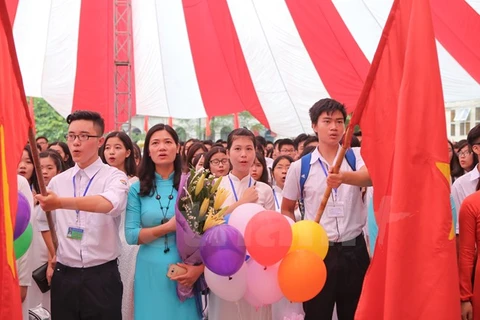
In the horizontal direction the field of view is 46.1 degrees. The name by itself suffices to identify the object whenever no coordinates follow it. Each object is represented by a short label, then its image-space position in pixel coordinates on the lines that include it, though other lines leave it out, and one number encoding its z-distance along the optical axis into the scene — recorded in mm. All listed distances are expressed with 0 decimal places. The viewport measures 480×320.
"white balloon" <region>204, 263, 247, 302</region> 2547
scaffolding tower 6910
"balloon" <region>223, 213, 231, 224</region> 2754
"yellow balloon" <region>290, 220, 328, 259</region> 2518
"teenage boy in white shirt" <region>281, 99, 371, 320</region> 2848
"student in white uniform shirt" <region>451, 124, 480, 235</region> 3171
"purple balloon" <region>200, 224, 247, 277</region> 2434
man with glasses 2682
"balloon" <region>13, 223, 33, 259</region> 2412
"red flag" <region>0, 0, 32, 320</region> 1828
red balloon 2453
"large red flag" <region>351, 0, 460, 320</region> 1941
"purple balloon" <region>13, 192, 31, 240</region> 2357
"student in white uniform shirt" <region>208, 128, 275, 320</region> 3074
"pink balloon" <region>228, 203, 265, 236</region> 2586
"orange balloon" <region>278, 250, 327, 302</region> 2459
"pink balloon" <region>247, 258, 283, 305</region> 2607
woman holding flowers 2738
